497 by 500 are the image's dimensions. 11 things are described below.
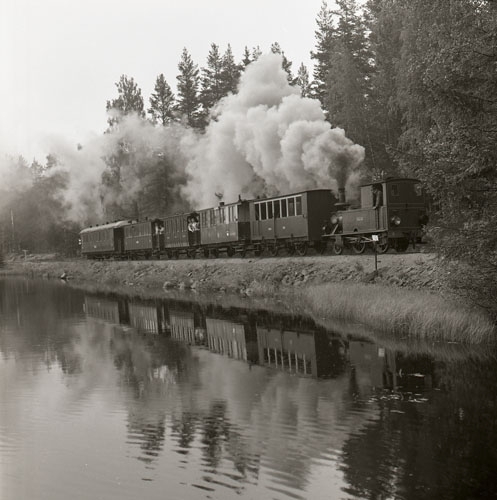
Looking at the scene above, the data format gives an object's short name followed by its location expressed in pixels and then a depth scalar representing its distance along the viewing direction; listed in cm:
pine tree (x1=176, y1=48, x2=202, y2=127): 6153
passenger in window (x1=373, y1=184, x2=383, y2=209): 2323
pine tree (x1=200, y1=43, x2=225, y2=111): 6003
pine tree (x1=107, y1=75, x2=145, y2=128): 6178
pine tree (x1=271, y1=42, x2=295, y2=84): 5625
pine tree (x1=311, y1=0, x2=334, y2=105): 5212
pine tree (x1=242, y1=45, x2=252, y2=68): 5753
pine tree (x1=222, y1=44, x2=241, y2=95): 5912
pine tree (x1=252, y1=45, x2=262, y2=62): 5826
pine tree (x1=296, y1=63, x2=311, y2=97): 5807
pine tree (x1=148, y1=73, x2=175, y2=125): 6281
